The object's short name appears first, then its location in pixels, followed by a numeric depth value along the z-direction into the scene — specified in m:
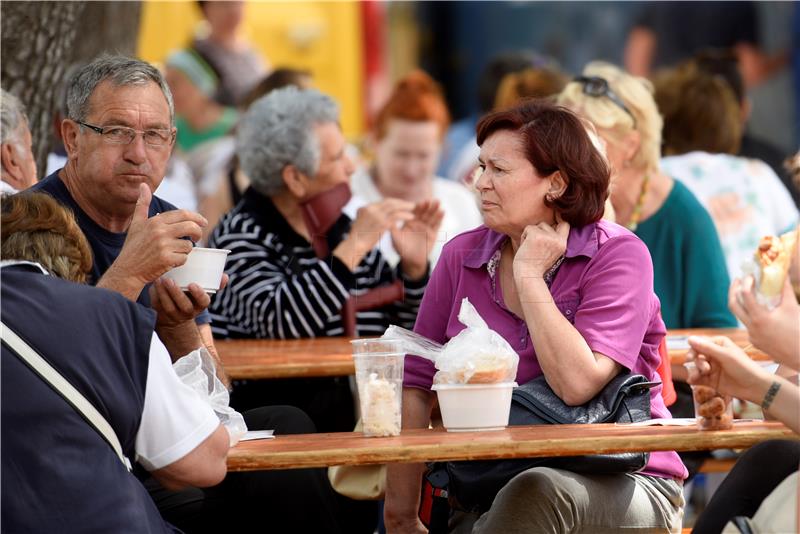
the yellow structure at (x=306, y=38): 19.81
